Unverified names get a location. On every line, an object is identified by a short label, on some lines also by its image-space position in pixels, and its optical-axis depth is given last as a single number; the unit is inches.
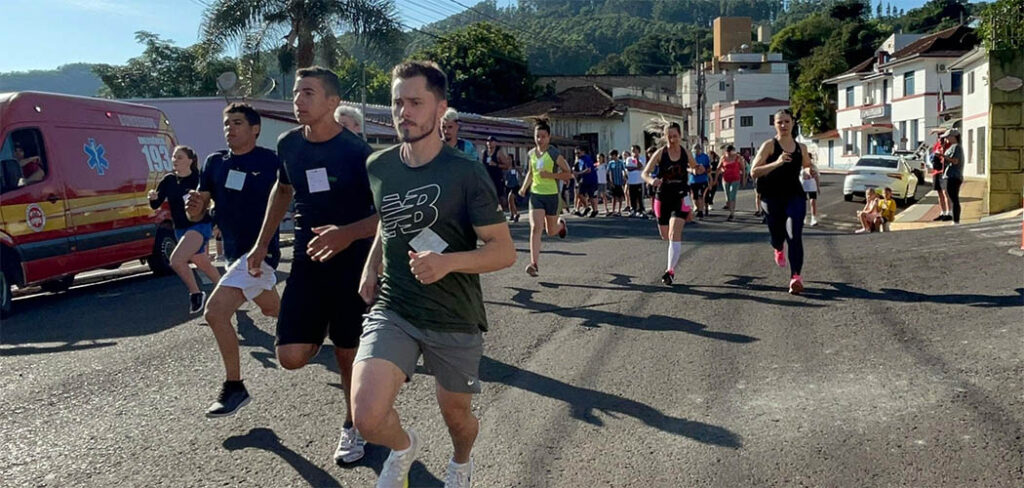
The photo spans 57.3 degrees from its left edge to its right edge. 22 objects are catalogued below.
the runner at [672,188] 386.3
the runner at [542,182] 408.8
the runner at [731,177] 858.1
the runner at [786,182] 350.0
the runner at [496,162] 732.0
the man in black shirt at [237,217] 206.5
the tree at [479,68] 2389.3
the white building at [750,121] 3395.7
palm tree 948.0
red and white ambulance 417.1
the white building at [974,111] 1464.1
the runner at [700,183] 722.8
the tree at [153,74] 2524.6
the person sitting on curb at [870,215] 670.5
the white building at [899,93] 2357.3
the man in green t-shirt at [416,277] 134.9
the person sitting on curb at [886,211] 696.4
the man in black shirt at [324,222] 178.2
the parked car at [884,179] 1079.0
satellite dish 921.1
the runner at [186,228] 346.9
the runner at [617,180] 940.0
